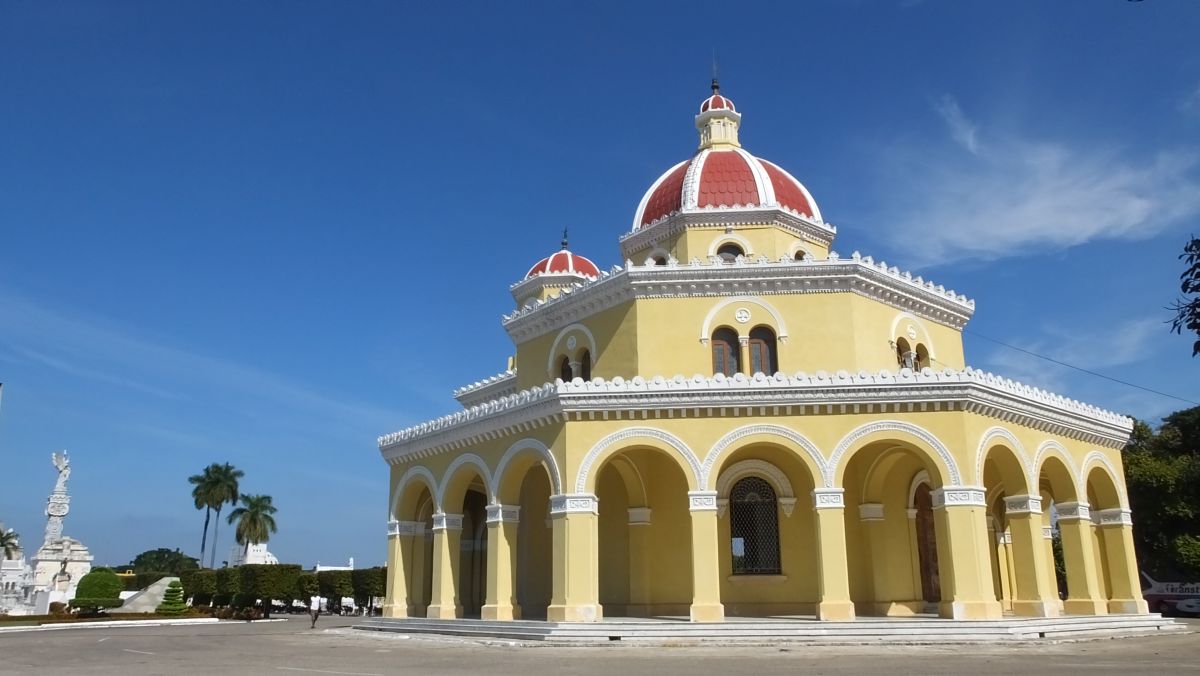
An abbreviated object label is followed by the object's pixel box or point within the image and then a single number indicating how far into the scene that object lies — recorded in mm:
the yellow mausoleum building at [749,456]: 19469
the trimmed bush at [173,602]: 38222
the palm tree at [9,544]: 55281
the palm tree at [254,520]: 66188
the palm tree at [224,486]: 66688
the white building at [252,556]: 61625
